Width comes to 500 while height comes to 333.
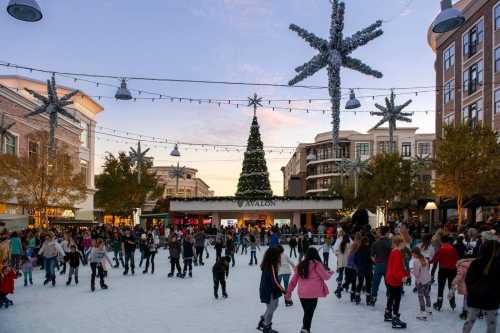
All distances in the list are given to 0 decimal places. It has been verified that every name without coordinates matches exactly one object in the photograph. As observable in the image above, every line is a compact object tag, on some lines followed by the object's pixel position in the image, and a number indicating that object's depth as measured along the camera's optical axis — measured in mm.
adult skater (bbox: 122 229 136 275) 17109
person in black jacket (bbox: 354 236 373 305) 10086
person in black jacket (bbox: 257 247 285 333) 7730
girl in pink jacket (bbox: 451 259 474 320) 7922
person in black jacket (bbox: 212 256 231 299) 11505
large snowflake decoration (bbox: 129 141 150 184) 46062
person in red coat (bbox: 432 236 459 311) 9492
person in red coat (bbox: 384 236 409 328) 8039
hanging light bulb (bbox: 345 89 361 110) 17312
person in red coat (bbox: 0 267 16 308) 10445
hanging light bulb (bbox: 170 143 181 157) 36078
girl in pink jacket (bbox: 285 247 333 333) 7109
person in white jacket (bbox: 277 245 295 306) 11006
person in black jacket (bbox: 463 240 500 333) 6156
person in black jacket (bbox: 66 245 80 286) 14812
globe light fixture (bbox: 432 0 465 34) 10062
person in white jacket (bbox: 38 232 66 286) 14375
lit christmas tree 42219
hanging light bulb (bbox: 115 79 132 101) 16766
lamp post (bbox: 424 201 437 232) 27558
